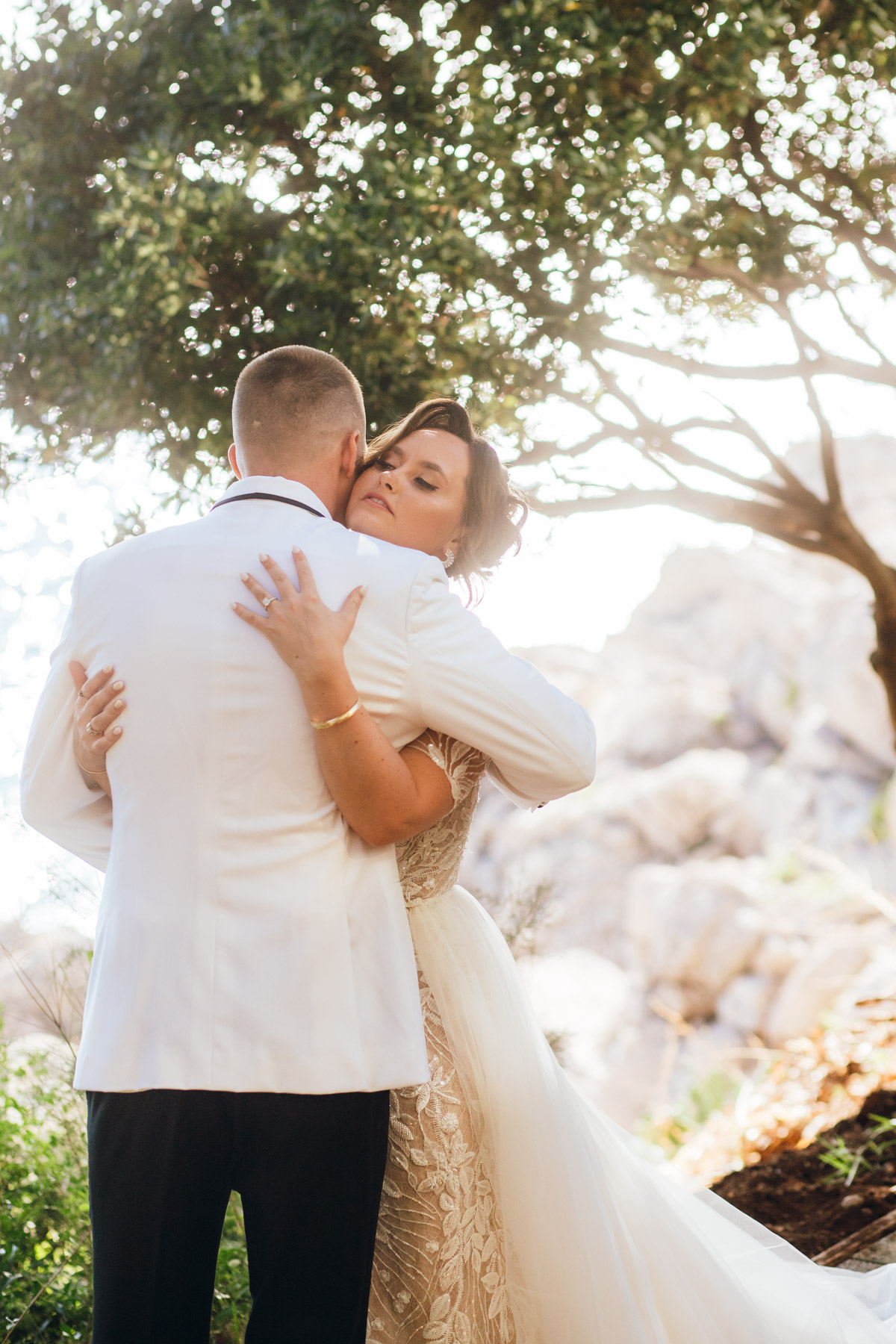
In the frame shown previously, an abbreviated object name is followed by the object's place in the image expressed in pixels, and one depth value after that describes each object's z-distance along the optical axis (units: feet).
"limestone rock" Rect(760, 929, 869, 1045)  47.67
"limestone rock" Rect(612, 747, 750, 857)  78.18
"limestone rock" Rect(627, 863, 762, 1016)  58.34
